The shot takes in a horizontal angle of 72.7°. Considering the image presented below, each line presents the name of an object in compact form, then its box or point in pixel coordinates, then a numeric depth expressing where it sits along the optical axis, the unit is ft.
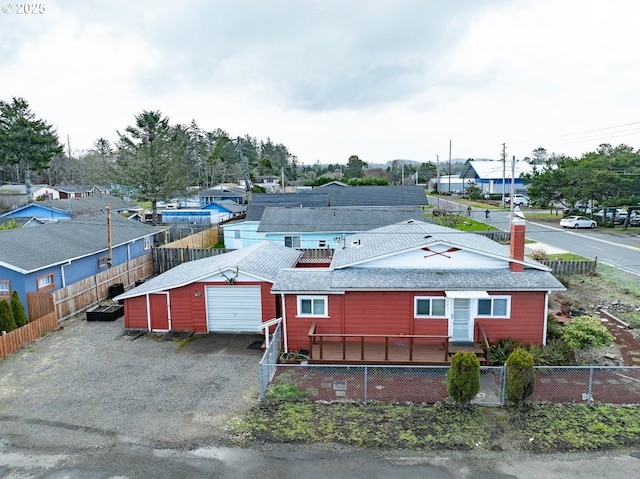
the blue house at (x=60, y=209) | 150.92
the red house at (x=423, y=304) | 49.14
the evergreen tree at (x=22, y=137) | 181.16
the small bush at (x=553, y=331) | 53.16
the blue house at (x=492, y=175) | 270.46
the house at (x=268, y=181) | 325.21
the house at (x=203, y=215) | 164.45
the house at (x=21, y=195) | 184.63
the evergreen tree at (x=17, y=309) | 56.70
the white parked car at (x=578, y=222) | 148.46
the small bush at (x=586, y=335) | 50.39
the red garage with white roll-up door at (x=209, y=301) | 58.08
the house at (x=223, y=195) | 225.35
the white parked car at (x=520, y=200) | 220.64
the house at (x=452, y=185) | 303.48
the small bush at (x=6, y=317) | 54.13
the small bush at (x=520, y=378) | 37.47
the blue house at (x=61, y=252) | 62.69
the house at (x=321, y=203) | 111.96
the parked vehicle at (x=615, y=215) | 155.75
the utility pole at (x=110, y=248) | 80.74
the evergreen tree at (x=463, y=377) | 37.32
